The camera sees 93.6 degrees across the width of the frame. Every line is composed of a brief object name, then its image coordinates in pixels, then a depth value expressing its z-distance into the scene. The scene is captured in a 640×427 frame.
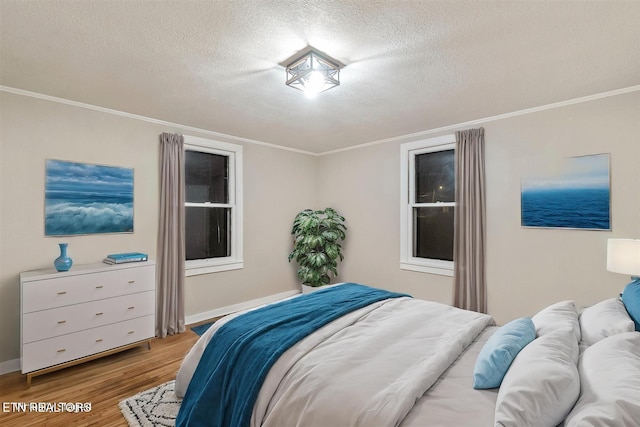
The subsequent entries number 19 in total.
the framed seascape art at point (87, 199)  2.85
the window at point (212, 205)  3.96
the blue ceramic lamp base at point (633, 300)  1.56
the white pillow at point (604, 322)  1.47
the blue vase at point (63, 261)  2.67
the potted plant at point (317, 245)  4.63
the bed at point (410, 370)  1.04
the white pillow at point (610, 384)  0.87
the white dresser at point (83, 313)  2.46
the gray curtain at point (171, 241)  3.50
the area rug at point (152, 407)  2.02
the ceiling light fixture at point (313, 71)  2.07
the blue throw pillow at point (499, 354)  1.29
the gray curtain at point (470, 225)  3.46
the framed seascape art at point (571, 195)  2.77
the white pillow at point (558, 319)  1.54
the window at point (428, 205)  3.91
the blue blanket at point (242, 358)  1.53
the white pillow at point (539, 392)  0.99
